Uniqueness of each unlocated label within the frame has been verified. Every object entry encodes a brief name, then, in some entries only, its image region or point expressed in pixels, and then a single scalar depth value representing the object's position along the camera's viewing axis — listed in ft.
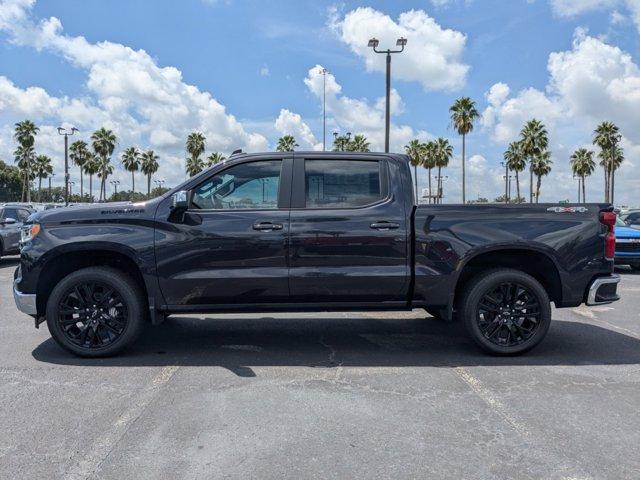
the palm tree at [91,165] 237.82
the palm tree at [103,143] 207.72
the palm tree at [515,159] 201.57
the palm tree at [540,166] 179.73
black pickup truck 16.53
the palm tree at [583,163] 219.82
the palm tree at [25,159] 239.91
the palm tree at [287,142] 200.67
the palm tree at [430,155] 212.23
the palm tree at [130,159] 268.41
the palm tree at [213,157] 232.53
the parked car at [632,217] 49.87
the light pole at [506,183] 232.37
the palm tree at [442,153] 211.00
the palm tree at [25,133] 199.82
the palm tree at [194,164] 241.55
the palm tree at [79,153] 228.63
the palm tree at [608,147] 176.86
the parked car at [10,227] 45.57
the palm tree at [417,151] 212.74
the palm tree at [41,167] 281.13
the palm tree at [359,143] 206.53
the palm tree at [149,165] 272.51
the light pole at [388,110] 56.65
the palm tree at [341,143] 187.42
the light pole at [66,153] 104.53
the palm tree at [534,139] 174.60
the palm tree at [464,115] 164.76
